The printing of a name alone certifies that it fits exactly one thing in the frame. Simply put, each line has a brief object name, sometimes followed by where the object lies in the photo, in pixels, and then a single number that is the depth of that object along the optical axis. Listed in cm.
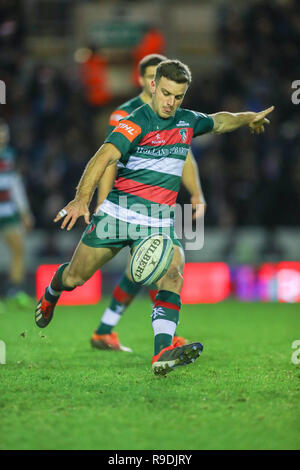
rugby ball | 1014
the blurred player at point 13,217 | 2003
